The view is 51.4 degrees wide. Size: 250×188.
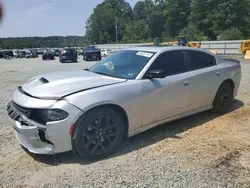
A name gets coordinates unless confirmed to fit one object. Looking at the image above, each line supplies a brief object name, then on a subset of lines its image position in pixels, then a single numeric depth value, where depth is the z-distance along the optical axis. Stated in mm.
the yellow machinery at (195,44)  31825
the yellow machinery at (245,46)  25062
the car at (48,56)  33000
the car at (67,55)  25438
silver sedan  3221
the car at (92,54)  26922
